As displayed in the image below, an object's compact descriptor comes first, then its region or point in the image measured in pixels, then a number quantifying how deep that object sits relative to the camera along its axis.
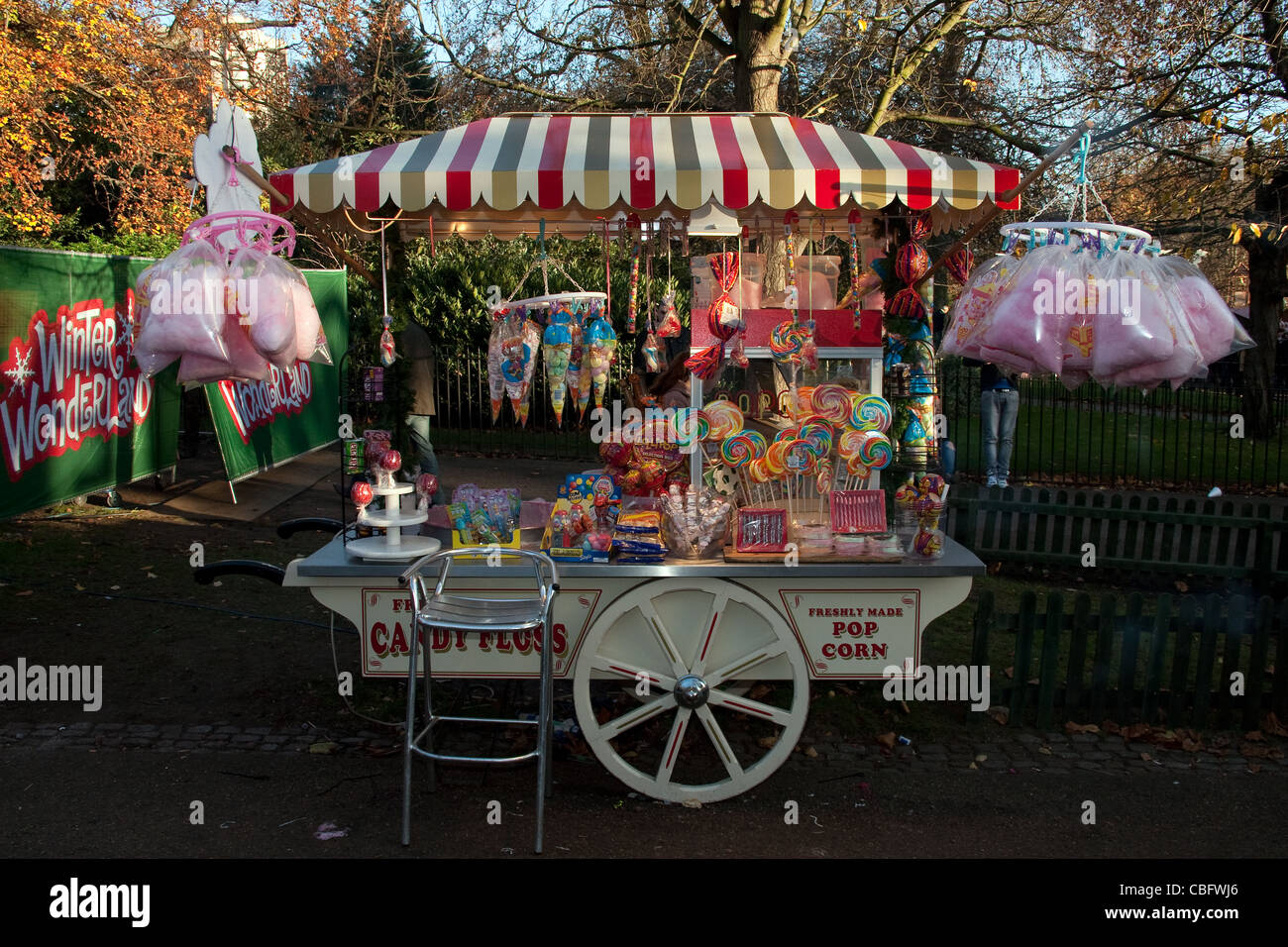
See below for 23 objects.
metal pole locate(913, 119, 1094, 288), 4.02
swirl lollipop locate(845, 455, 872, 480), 4.36
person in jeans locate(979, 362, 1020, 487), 10.31
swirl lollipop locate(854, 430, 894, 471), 4.31
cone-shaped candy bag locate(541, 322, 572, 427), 5.06
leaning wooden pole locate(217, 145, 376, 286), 4.32
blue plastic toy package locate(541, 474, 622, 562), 4.20
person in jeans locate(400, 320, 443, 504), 5.74
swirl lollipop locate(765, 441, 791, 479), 4.34
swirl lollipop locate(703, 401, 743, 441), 4.48
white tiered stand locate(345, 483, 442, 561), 4.18
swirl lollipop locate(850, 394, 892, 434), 4.38
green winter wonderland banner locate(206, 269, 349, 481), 9.69
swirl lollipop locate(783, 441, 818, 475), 4.33
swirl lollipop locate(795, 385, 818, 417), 4.48
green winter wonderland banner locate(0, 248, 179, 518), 7.37
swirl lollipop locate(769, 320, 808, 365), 4.81
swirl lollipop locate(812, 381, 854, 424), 4.43
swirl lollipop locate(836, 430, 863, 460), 4.34
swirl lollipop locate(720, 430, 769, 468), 4.39
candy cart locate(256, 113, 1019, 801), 4.03
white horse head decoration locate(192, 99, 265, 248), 4.41
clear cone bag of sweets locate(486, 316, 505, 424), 5.28
